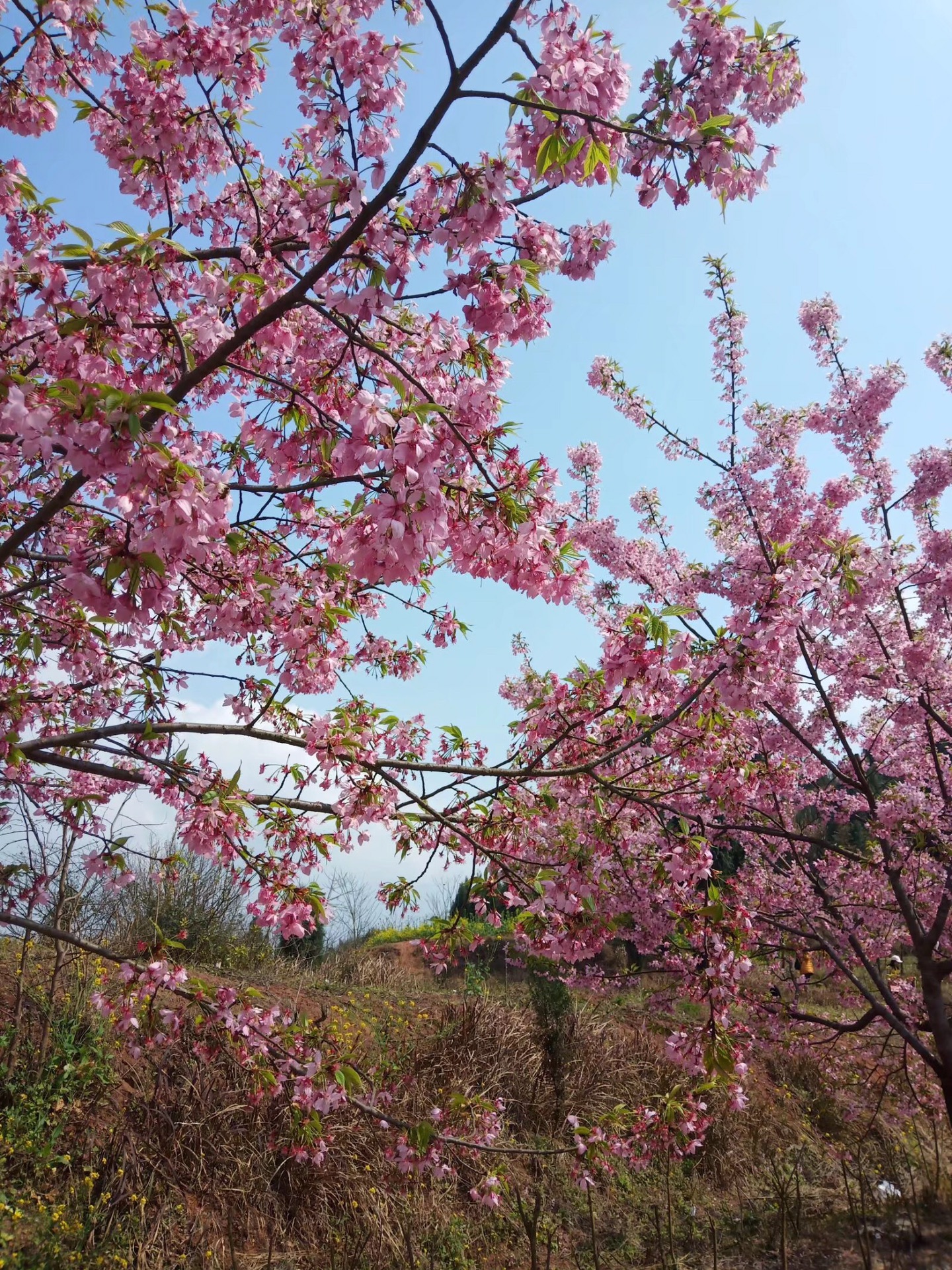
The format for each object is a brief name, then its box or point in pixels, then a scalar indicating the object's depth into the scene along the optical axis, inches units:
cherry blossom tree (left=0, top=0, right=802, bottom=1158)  78.7
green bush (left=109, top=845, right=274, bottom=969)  328.2
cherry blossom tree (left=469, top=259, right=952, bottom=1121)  129.9
